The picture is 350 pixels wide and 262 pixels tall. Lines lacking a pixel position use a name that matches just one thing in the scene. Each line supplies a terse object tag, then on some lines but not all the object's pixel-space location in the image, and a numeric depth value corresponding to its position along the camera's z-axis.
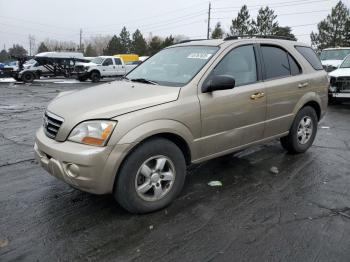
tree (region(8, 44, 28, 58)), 81.95
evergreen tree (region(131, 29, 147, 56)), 67.00
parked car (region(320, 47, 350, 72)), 16.36
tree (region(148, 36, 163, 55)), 58.12
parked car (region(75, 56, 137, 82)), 25.58
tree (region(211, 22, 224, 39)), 55.12
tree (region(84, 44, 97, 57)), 81.36
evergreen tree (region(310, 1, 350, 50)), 44.47
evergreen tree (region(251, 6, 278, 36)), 48.56
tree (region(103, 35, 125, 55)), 70.38
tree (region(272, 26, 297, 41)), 48.94
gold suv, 3.34
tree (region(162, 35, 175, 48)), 52.90
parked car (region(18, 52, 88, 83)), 24.84
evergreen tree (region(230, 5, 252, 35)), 49.34
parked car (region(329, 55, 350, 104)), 11.15
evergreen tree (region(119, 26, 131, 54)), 76.55
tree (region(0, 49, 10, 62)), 78.04
